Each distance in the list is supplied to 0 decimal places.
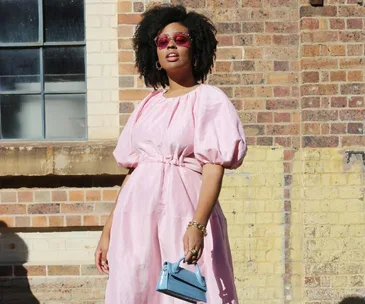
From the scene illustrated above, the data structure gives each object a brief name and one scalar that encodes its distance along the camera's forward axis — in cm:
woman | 421
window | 707
